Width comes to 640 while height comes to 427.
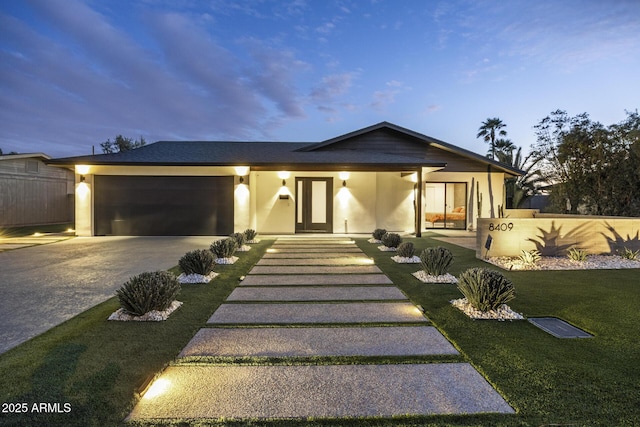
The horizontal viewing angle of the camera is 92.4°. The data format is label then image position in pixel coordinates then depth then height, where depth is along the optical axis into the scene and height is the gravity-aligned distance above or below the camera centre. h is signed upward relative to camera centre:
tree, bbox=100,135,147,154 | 40.12 +8.95
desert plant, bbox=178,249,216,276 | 5.71 -0.99
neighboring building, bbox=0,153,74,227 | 15.47 +0.99
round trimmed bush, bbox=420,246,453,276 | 5.66 -0.91
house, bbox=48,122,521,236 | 12.17 +1.12
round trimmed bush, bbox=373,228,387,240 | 10.68 -0.78
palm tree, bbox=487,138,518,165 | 30.11 +6.72
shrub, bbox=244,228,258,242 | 10.80 -0.85
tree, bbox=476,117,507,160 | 31.55 +8.49
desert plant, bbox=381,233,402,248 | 9.03 -0.85
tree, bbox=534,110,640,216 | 13.82 +2.44
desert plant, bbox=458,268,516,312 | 3.86 -0.99
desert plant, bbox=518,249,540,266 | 7.01 -1.05
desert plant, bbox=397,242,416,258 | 7.49 -0.94
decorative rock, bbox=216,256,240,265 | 7.30 -1.20
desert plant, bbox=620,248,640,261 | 7.56 -1.03
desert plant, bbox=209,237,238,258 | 7.42 -0.92
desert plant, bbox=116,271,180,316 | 3.73 -1.03
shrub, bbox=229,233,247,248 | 8.90 -0.81
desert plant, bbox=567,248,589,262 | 7.23 -1.01
